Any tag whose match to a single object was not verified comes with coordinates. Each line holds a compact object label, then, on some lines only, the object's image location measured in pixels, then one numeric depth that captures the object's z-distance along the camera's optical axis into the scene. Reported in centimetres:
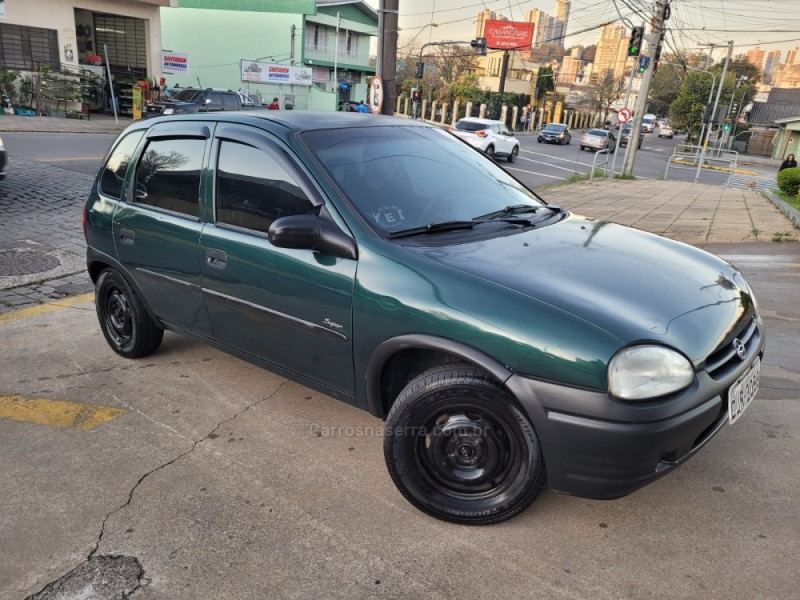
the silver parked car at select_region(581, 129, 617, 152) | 3590
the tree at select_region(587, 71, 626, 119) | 7160
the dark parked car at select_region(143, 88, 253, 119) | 2042
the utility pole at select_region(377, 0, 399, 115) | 859
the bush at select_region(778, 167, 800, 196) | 1218
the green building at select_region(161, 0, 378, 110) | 4016
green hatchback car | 226
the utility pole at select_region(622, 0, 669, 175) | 1895
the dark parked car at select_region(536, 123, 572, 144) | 3825
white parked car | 2317
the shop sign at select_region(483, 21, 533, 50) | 6110
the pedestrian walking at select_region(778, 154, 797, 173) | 2062
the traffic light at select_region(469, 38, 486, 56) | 3756
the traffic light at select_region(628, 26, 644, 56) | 1822
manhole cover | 621
